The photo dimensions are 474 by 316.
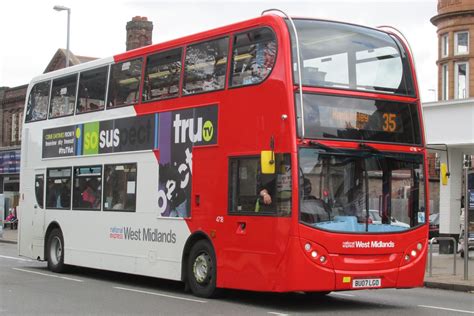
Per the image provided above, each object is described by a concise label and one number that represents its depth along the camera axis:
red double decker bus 11.41
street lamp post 31.58
